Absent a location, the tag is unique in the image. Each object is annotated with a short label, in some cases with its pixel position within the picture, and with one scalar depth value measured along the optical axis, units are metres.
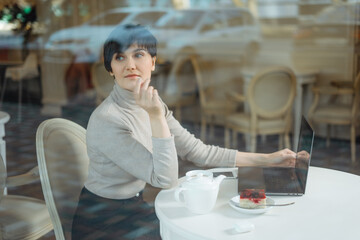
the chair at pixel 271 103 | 3.61
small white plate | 1.27
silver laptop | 1.44
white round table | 1.17
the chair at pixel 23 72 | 2.45
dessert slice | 1.30
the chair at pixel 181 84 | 3.71
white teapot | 1.25
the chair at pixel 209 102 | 4.15
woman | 1.42
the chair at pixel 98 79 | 2.47
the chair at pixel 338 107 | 3.84
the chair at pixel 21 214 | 1.67
